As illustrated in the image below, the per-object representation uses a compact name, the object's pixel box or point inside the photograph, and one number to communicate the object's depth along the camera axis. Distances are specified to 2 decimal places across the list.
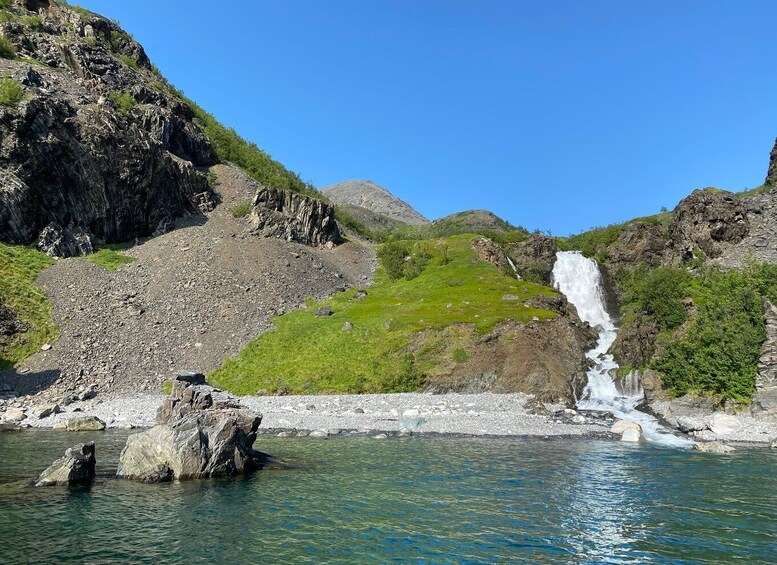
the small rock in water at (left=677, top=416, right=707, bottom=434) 35.78
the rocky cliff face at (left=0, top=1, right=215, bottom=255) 70.50
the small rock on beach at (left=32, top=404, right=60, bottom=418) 39.34
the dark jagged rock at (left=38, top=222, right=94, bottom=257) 69.56
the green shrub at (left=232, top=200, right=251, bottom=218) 94.81
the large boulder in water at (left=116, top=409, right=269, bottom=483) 22.19
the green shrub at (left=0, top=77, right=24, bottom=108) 70.96
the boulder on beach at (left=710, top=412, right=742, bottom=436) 35.00
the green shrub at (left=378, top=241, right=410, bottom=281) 89.62
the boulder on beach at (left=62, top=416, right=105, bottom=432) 35.78
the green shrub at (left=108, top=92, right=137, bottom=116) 99.56
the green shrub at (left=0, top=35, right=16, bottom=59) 87.81
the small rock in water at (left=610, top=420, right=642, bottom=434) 34.84
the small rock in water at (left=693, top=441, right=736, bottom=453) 29.81
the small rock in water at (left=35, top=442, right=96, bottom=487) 20.73
